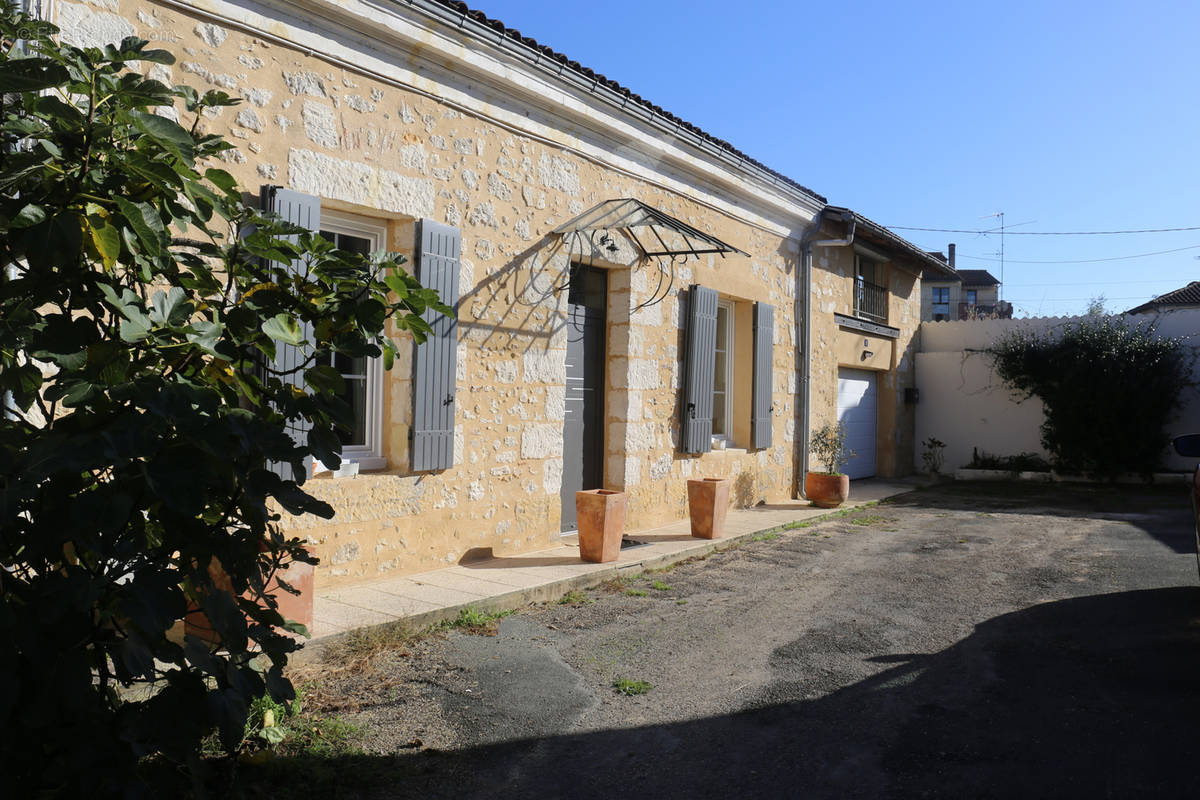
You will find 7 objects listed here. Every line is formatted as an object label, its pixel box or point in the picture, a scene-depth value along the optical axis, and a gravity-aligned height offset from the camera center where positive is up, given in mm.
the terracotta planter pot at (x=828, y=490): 10195 -806
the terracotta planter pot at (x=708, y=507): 7633 -769
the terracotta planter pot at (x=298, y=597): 4035 -861
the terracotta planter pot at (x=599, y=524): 6309 -775
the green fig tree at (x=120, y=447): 1943 -89
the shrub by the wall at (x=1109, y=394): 12977 +507
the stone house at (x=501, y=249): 5012 +1282
